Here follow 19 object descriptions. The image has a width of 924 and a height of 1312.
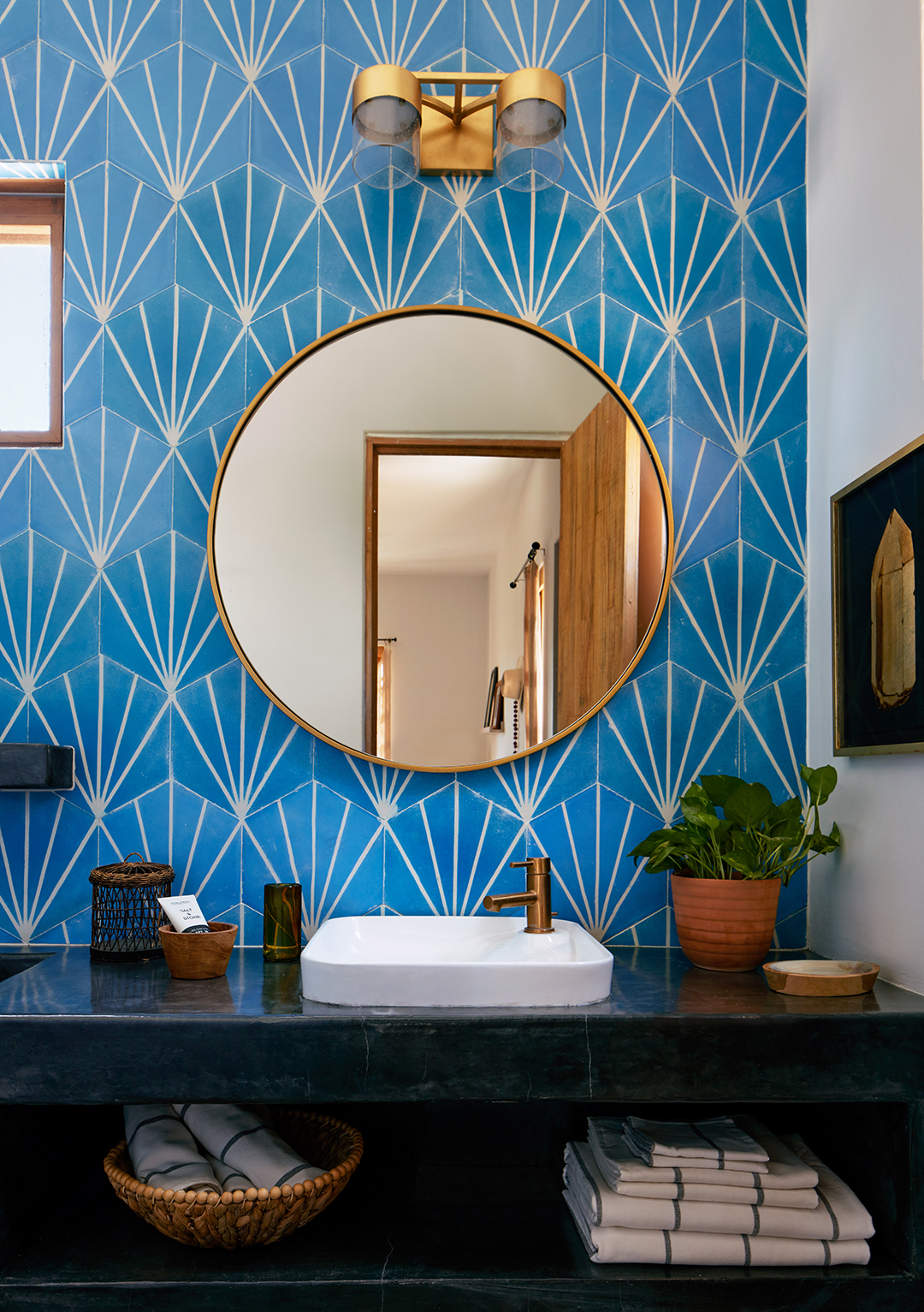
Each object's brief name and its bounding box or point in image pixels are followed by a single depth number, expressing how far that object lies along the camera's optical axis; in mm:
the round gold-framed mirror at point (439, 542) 1695
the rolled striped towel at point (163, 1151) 1303
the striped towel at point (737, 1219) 1276
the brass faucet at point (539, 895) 1526
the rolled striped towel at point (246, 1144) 1318
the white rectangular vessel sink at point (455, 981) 1262
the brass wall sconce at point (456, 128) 1611
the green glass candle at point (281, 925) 1572
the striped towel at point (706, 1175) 1302
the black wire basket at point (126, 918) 1555
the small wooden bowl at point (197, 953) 1421
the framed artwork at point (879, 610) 1364
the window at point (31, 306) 1846
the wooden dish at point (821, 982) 1324
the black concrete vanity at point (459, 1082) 1224
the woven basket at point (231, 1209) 1239
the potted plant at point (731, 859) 1482
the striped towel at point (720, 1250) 1269
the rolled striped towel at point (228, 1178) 1305
